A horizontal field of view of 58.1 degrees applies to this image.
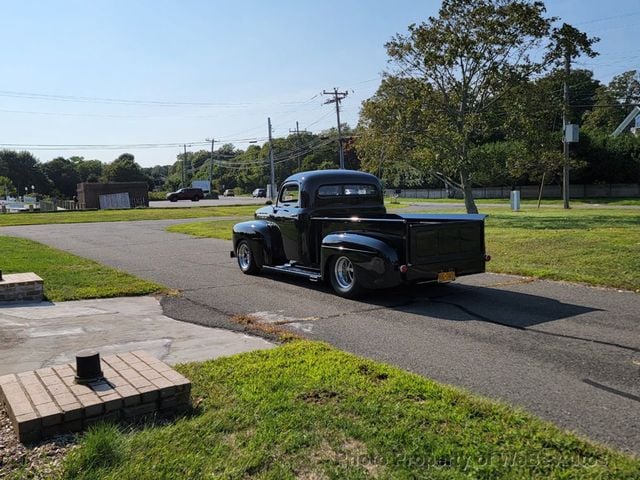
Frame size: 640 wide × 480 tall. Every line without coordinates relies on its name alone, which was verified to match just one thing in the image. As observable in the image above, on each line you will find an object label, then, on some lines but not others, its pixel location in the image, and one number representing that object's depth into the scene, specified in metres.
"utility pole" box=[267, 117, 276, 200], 61.69
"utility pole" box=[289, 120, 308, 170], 102.24
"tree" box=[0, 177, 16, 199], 88.77
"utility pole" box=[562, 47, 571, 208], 21.84
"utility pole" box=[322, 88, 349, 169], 58.59
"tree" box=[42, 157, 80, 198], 105.62
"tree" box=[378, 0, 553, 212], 20.75
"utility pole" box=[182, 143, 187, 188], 110.19
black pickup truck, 7.88
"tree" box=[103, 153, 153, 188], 102.81
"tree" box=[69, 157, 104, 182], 108.47
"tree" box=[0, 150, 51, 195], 100.81
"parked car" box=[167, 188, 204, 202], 69.98
